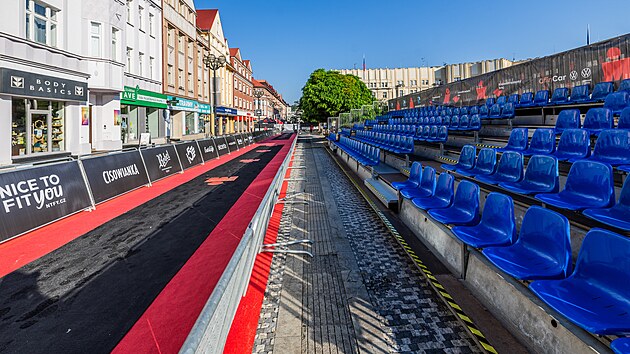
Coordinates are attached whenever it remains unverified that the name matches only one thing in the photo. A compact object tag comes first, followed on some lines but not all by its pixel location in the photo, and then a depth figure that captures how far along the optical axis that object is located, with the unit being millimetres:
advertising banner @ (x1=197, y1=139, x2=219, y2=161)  17906
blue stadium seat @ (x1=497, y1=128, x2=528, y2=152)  7469
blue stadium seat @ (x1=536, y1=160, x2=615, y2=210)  3824
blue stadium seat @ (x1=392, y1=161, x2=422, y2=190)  6877
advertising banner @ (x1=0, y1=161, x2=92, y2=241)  6004
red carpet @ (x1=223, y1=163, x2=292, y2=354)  3158
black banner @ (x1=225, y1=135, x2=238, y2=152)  23767
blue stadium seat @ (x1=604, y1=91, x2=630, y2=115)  7777
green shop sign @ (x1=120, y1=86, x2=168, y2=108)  23812
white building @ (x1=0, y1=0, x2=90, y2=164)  14070
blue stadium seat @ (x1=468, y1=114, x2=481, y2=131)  11102
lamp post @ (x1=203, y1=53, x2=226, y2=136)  24425
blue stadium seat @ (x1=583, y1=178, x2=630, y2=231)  3289
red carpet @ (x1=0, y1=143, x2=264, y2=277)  5430
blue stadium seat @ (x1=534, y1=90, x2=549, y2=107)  11556
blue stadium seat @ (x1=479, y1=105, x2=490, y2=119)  13135
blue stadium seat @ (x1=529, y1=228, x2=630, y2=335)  2154
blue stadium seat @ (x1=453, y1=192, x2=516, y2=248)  3584
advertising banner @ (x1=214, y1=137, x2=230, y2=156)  20959
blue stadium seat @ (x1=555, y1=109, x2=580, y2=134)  7800
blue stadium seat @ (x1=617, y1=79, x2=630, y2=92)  8869
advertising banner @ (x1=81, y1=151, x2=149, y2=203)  8547
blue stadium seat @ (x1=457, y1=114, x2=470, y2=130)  11862
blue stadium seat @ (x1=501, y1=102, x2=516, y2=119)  11609
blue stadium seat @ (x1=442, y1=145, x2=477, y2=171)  7184
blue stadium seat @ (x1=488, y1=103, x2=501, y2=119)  12219
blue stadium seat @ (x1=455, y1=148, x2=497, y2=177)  6508
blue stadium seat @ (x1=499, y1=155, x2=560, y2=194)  4828
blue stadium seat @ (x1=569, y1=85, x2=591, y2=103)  10214
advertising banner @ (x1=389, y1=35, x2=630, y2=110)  9992
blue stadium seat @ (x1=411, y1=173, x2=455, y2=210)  5279
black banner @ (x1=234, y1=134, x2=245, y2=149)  26828
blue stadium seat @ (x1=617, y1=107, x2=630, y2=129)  6273
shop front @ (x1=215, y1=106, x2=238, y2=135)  47594
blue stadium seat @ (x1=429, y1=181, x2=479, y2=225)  4406
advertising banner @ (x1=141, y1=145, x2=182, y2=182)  11734
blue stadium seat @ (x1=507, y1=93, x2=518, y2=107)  13358
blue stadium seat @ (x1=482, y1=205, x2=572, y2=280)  2818
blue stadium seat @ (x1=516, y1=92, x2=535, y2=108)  12258
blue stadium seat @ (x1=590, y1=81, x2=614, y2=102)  9548
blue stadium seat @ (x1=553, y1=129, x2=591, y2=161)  5762
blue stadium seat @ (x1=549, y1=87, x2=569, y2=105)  10883
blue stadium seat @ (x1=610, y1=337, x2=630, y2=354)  1928
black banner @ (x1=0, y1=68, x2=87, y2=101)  13797
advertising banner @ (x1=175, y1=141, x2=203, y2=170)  14928
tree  44219
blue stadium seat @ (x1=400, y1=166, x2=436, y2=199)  6048
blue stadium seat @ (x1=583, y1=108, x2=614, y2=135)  6828
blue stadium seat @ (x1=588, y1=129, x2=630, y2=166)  4973
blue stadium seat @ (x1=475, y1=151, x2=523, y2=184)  5648
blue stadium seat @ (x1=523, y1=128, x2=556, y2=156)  6624
